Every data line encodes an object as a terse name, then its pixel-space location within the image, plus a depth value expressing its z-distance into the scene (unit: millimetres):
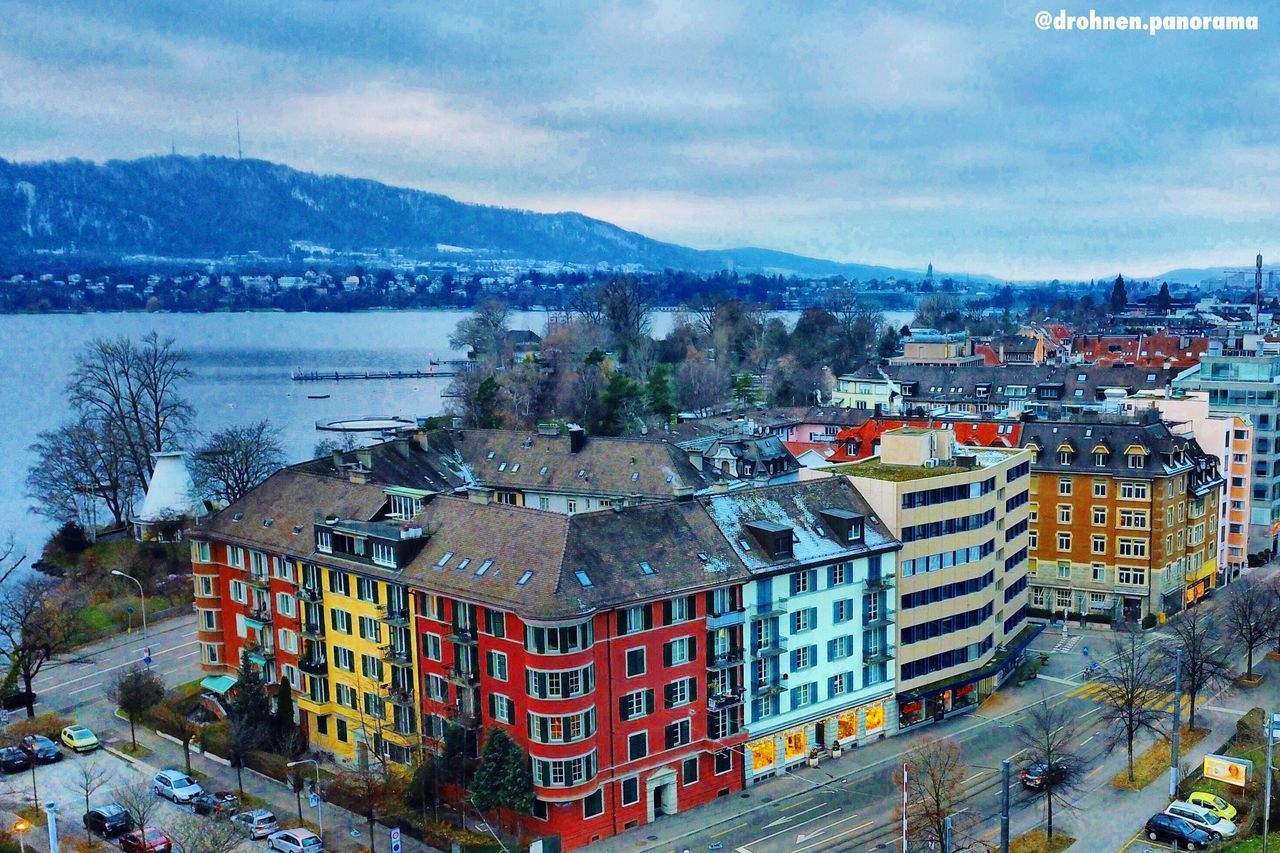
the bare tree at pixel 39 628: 63938
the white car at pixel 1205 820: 46562
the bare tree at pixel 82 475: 101625
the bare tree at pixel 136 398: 110438
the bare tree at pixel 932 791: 46000
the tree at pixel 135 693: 60625
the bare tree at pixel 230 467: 99188
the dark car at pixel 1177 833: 46406
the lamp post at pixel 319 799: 48375
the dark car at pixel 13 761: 56844
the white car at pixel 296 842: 46688
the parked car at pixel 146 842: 46750
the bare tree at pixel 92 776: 52875
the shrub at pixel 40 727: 60750
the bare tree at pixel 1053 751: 48781
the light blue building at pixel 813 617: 54625
